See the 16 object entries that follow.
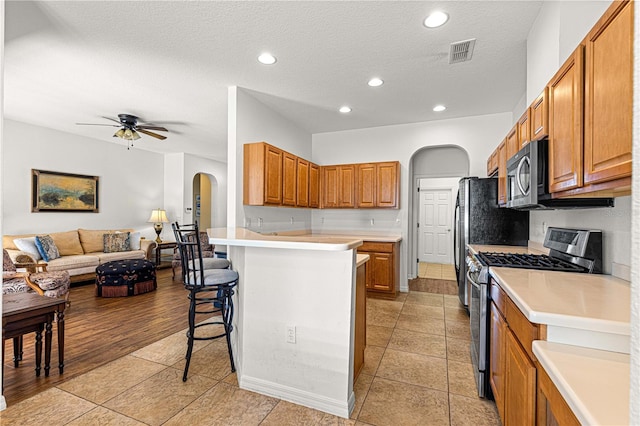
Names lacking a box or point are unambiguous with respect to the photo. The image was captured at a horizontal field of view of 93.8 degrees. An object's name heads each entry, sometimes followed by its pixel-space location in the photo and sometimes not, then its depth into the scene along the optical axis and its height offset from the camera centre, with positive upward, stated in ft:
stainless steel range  5.93 -1.07
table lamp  22.33 -0.56
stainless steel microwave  5.98 +0.67
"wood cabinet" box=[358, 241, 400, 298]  14.88 -2.77
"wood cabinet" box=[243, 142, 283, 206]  11.87 +1.55
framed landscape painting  17.05 +1.06
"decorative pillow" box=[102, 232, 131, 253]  18.83 -2.05
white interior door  24.77 -1.05
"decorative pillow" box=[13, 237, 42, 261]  14.92 -1.87
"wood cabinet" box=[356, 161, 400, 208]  16.22 +1.59
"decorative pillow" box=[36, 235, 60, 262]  15.37 -2.00
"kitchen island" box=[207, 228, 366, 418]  6.19 -2.34
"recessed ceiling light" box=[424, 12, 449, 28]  7.43 +4.96
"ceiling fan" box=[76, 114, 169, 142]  14.84 +4.22
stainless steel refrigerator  10.88 -0.20
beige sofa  15.46 -2.56
